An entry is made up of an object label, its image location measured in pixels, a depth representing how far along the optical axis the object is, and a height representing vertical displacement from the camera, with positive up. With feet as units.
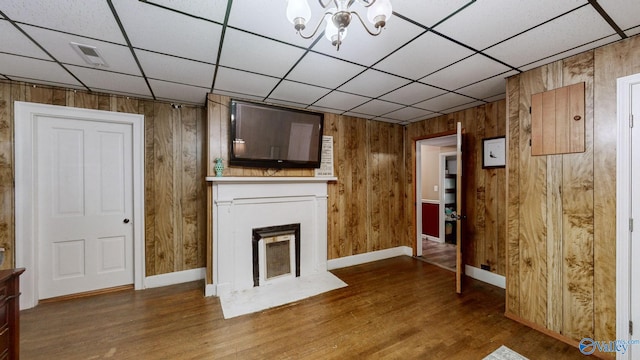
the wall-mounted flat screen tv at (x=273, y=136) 9.71 +1.82
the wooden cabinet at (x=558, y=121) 6.51 +1.60
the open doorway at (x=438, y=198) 17.56 -1.47
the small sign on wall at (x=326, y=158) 12.33 +1.06
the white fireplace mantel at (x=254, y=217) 9.69 -1.69
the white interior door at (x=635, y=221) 5.68 -1.03
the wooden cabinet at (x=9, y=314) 4.49 -2.57
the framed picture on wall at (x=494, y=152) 10.29 +1.13
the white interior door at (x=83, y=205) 8.95 -0.98
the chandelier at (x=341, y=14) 3.20 +2.21
